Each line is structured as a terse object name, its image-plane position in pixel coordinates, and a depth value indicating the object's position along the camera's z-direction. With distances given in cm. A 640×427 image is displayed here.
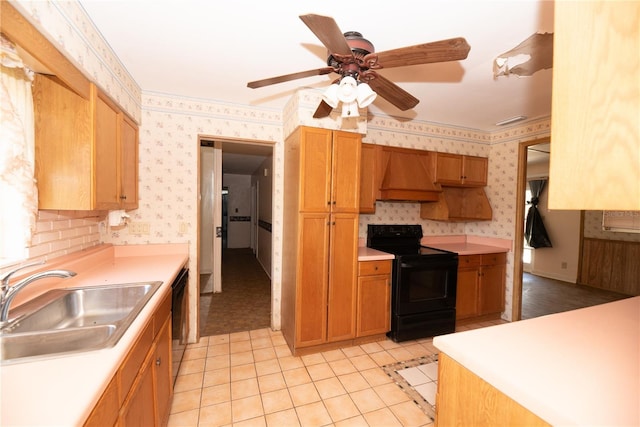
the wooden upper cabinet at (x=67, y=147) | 147
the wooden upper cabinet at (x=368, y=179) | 298
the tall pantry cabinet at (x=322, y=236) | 247
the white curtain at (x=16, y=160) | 117
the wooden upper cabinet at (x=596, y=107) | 52
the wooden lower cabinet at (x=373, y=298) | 270
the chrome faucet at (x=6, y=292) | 111
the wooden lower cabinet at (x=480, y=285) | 318
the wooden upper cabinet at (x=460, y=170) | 334
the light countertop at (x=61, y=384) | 67
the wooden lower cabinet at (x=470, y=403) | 79
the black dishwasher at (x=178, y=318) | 185
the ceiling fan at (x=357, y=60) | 118
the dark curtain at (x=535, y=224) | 556
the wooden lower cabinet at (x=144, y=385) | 88
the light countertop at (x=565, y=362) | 70
